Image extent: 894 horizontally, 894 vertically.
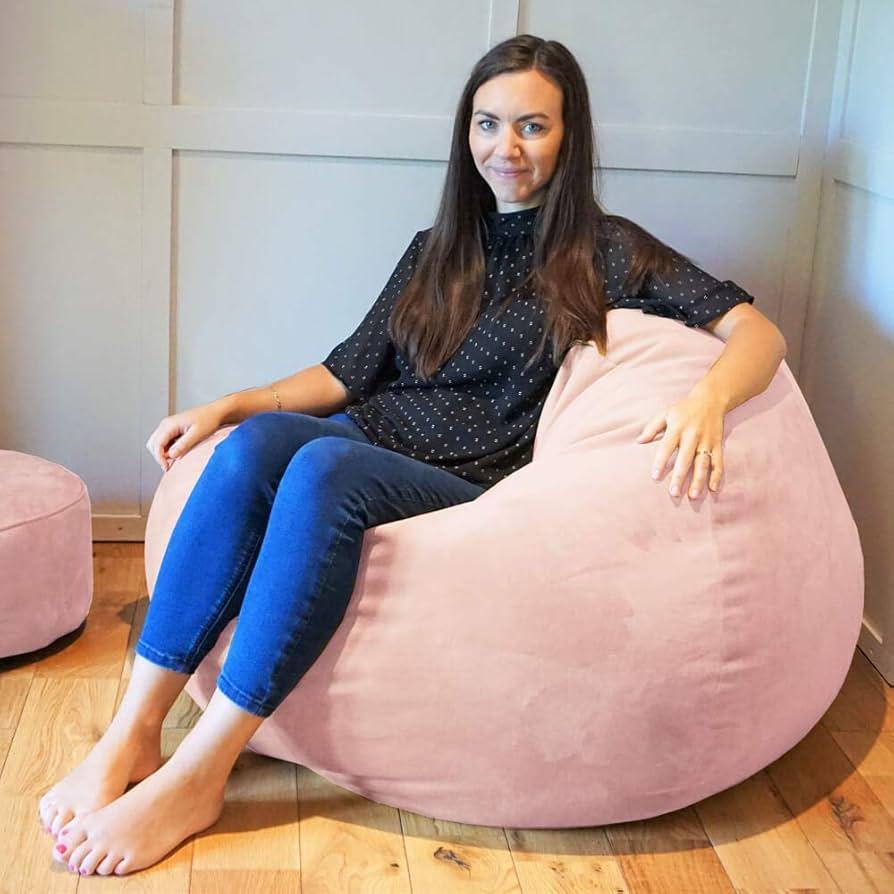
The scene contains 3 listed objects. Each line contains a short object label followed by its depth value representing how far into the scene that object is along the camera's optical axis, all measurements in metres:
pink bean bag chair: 1.79
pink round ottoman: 2.25
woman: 1.78
